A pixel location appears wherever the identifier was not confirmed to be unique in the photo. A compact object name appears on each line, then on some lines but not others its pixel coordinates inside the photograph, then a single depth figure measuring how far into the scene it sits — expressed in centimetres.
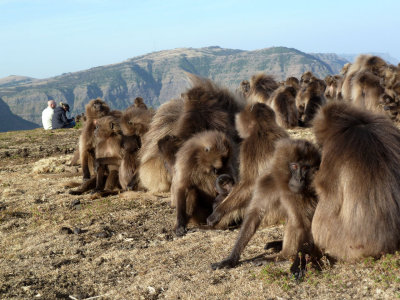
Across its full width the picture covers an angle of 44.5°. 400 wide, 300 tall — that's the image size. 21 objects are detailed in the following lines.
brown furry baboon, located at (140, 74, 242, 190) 596
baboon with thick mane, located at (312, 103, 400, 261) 329
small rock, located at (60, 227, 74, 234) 552
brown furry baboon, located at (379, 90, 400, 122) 1064
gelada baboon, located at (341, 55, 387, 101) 1230
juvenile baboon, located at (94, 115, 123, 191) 767
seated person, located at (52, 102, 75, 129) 1815
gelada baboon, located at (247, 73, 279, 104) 1412
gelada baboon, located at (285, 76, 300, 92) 1750
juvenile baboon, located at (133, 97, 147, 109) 1277
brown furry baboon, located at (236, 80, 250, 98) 1592
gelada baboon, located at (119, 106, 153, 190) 729
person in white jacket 1844
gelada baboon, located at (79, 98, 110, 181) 813
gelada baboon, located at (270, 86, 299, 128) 1335
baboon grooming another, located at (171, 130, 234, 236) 506
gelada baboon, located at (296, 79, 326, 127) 1427
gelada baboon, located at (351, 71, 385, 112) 1118
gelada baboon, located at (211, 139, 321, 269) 375
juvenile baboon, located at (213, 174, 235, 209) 497
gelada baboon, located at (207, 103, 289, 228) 478
